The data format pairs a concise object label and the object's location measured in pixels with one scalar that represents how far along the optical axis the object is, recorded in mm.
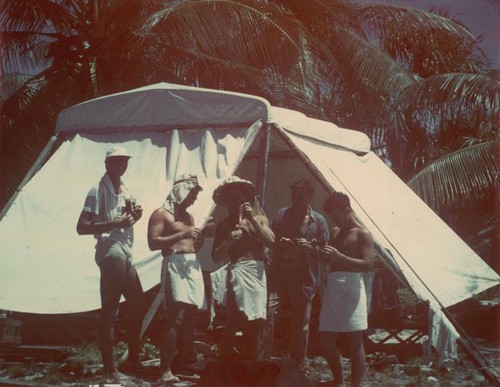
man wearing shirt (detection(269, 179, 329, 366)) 7496
